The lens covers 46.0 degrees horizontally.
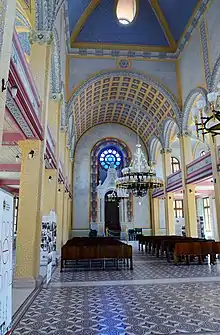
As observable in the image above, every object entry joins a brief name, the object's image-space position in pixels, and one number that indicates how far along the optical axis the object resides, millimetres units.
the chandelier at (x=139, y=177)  12367
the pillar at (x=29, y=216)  6062
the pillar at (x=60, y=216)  12676
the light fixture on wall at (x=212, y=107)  5584
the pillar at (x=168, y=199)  18125
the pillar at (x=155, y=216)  21672
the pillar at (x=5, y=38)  2984
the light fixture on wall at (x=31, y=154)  6648
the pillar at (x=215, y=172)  11445
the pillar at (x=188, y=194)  14773
